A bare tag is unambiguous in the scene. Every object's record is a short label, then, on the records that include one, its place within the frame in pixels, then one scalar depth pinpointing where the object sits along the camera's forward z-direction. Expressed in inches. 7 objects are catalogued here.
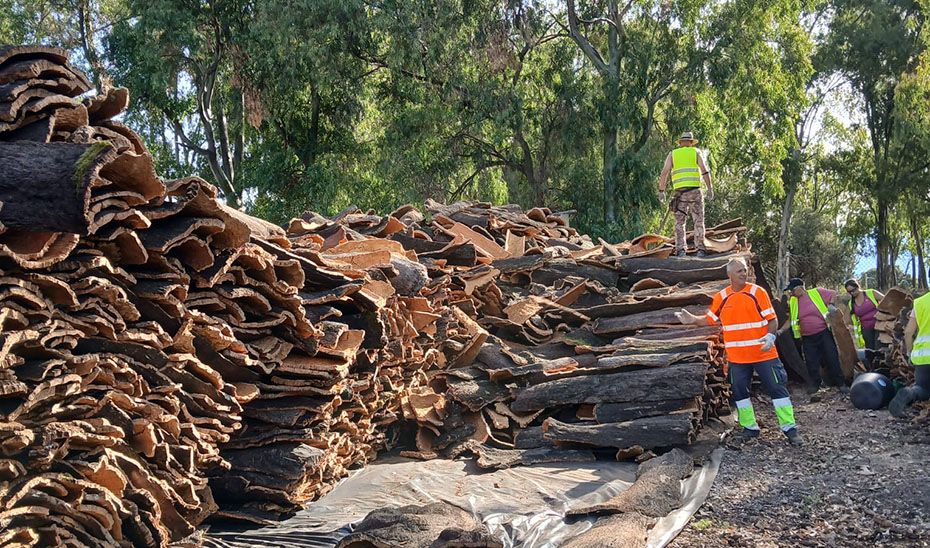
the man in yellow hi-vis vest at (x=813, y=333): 399.2
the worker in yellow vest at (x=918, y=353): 309.0
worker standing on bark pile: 433.1
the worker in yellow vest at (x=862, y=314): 433.7
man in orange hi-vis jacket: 300.7
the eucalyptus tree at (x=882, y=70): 1024.2
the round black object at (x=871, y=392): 348.8
